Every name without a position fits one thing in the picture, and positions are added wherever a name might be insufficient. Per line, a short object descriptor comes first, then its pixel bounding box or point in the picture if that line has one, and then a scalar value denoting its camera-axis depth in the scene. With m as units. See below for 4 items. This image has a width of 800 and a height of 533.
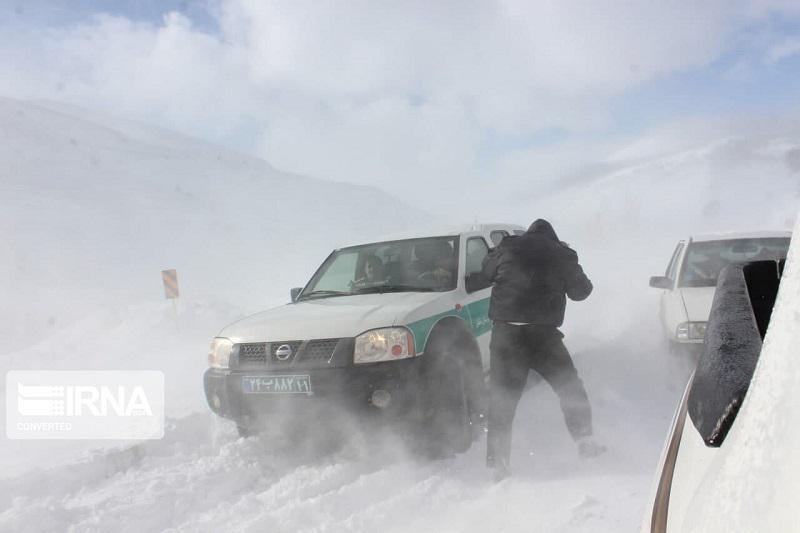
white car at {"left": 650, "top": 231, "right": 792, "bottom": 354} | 5.62
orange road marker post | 11.62
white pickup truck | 3.93
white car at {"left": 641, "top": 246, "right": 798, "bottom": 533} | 0.68
